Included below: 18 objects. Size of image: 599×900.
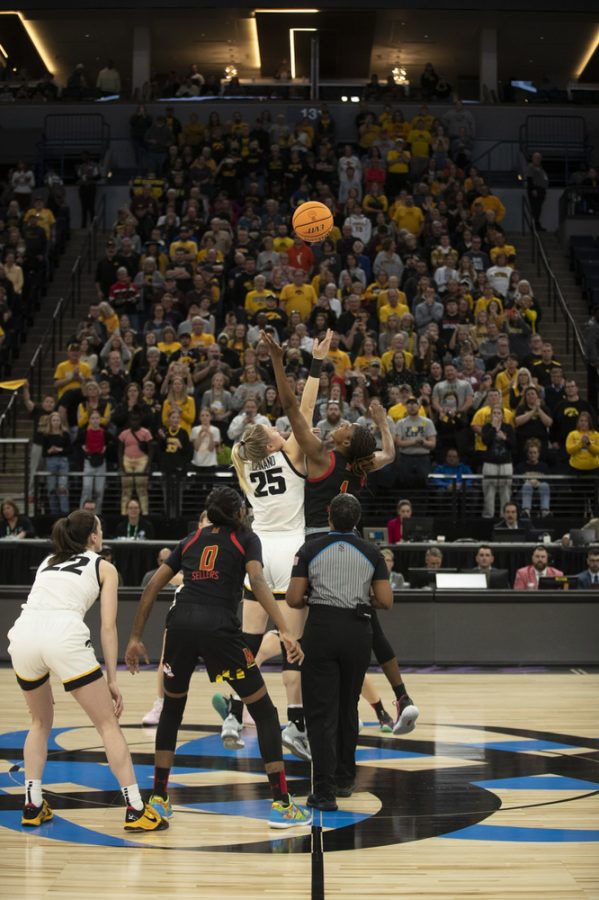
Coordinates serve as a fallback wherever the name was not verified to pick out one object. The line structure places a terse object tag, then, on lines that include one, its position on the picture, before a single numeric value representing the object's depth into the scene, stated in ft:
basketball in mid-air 35.14
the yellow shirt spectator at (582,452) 56.08
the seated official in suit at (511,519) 51.93
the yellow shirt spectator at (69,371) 62.28
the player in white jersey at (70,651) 21.81
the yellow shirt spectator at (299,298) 66.71
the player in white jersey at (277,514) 26.76
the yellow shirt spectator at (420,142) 83.71
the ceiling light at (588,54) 107.45
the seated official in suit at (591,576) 45.68
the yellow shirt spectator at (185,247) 72.90
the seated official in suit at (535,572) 47.39
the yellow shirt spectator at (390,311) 65.51
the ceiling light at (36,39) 101.62
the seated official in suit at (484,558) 47.73
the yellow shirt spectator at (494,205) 78.84
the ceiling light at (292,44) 104.51
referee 23.43
